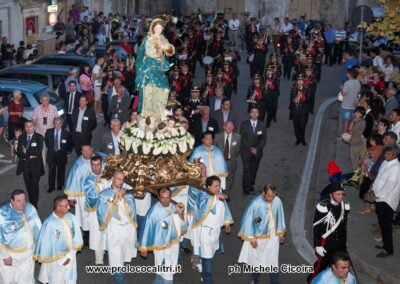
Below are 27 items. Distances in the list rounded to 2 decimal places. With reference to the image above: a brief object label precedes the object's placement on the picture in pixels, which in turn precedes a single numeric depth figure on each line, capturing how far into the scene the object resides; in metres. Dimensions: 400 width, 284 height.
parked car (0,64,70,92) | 23.33
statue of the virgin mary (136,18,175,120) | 14.59
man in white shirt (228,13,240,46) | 35.81
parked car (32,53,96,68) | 25.47
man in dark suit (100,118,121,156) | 16.09
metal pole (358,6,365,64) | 22.27
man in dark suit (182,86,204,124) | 18.58
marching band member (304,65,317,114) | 22.00
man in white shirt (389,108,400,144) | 16.69
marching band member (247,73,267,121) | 21.08
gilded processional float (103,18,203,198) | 14.20
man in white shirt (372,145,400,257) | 13.66
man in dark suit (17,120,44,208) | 15.95
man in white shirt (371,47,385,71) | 24.93
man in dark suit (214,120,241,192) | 16.59
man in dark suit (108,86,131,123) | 19.97
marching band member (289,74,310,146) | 20.67
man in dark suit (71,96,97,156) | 18.28
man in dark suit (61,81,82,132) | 20.27
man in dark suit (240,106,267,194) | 17.08
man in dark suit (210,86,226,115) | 19.91
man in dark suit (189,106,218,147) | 17.59
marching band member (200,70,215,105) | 21.08
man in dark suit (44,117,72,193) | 16.80
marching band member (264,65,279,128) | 21.86
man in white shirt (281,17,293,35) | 33.56
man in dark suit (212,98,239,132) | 18.16
